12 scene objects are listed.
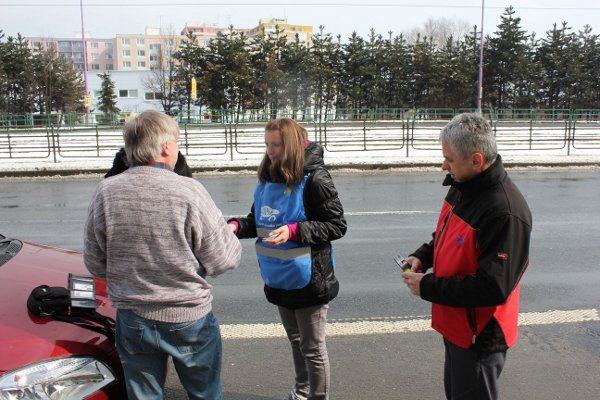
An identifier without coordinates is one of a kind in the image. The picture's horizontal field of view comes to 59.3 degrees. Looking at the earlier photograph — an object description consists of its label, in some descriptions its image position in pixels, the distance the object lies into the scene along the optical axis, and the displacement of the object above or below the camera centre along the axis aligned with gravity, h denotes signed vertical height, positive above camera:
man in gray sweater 2.01 -0.53
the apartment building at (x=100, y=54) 125.88 +15.95
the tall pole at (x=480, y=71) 41.91 +3.91
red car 2.03 -0.95
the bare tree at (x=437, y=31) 74.62 +12.77
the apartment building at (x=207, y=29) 126.90 +22.75
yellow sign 39.83 +2.47
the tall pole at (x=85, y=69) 41.22 +4.31
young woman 2.78 -0.59
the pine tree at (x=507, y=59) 53.59 +6.27
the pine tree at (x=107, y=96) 55.22 +2.61
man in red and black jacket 2.01 -0.56
